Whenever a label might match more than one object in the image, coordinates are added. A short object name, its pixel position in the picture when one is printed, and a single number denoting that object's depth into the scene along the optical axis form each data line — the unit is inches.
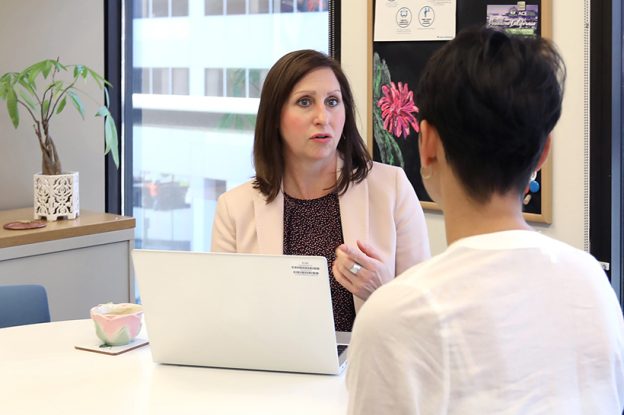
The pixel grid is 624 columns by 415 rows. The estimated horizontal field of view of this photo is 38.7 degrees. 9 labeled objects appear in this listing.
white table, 66.5
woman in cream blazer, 95.4
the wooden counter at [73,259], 130.3
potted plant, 138.3
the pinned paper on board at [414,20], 120.3
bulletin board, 118.6
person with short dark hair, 39.3
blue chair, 99.1
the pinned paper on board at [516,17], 110.7
